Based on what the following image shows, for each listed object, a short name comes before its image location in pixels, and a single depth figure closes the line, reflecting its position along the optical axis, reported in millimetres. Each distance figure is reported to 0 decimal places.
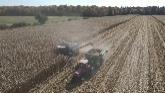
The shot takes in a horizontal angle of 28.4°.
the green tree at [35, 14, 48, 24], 91250
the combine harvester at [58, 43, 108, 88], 24016
